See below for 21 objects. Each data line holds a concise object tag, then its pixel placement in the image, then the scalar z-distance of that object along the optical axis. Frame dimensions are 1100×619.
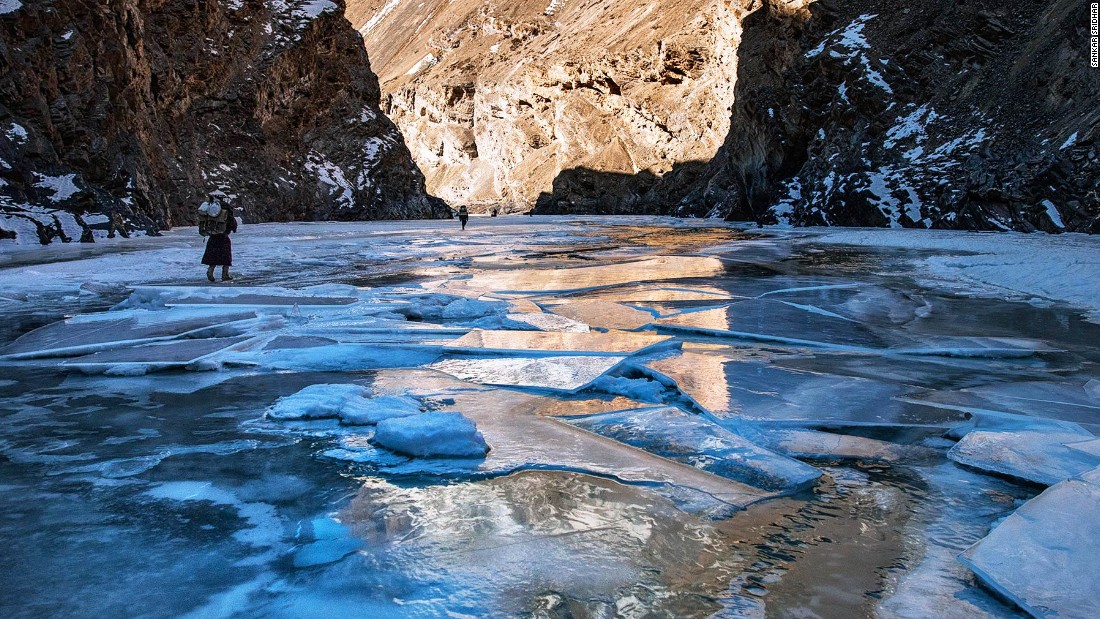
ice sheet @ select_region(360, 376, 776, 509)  3.24
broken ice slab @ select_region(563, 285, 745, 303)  9.11
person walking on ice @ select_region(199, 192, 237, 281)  11.13
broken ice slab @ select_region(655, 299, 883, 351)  6.48
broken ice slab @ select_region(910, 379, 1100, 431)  4.16
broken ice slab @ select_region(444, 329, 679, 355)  5.91
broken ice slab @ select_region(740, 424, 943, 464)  3.62
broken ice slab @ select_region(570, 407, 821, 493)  3.27
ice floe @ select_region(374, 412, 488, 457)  3.60
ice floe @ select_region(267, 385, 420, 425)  4.16
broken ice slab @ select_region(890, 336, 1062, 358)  5.89
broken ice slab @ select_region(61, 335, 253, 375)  5.42
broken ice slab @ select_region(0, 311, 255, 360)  5.98
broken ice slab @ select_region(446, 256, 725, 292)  10.68
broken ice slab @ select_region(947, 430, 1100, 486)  3.26
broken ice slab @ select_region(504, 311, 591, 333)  6.88
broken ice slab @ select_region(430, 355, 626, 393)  4.99
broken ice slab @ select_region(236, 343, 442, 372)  5.68
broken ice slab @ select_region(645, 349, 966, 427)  4.18
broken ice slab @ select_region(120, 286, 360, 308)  8.14
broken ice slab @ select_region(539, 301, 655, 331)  7.25
